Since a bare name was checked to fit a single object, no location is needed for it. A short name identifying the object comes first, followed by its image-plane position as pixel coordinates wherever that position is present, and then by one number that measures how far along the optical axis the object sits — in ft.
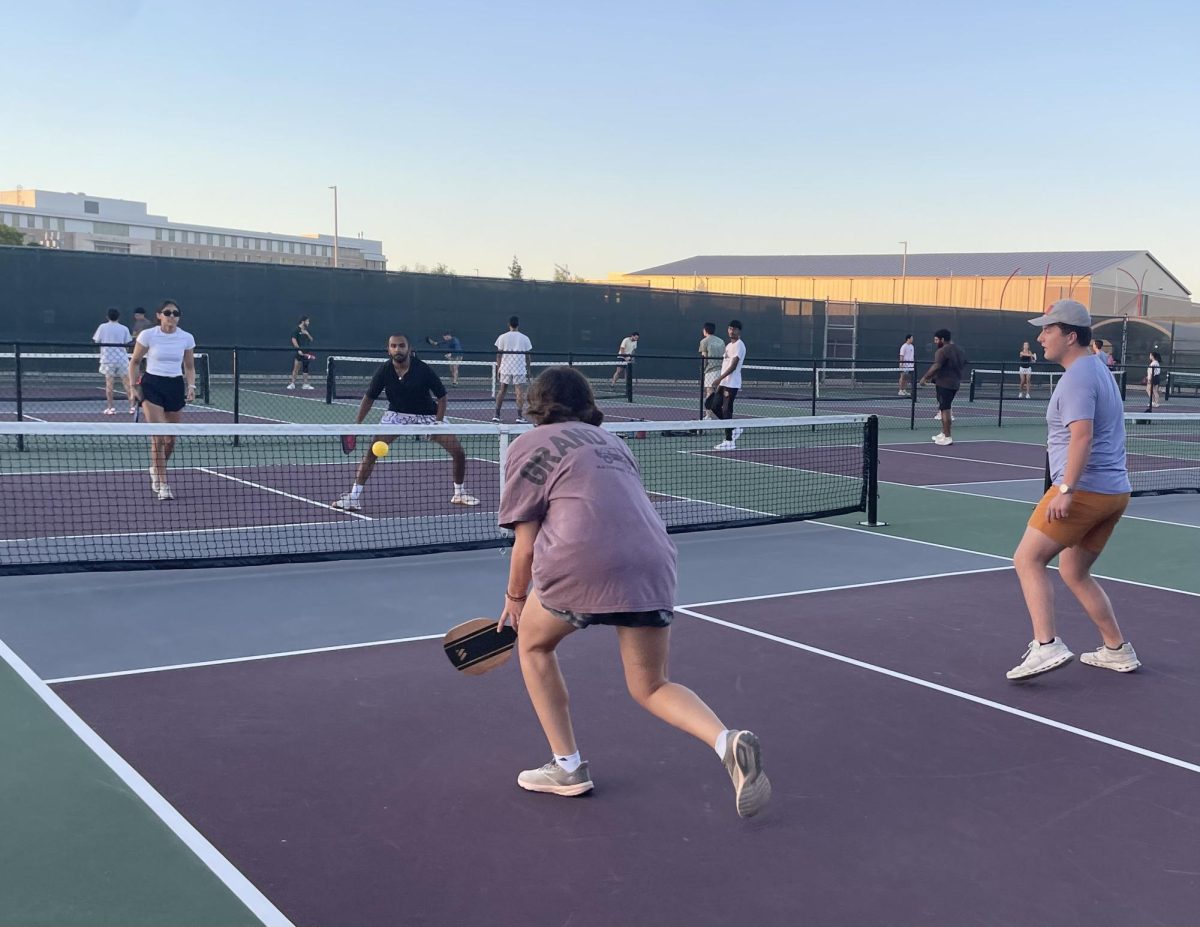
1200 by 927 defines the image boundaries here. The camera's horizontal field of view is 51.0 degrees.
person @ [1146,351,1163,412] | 80.94
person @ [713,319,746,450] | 55.16
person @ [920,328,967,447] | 60.29
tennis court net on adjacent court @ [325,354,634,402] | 89.76
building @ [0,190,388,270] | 363.35
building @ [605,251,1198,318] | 240.32
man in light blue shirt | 18.69
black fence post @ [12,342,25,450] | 45.24
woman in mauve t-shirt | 13.08
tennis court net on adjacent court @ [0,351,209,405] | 77.26
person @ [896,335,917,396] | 77.66
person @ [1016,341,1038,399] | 108.78
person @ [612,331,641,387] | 96.43
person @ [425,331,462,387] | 92.94
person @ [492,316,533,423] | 63.41
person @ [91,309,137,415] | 63.21
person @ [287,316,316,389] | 91.15
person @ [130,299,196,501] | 35.35
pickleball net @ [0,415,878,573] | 29.07
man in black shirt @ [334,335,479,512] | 35.29
